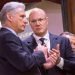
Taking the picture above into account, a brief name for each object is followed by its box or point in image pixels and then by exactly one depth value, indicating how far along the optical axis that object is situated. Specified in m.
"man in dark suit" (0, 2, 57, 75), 3.87
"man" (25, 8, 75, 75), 4.81
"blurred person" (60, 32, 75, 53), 5.28
